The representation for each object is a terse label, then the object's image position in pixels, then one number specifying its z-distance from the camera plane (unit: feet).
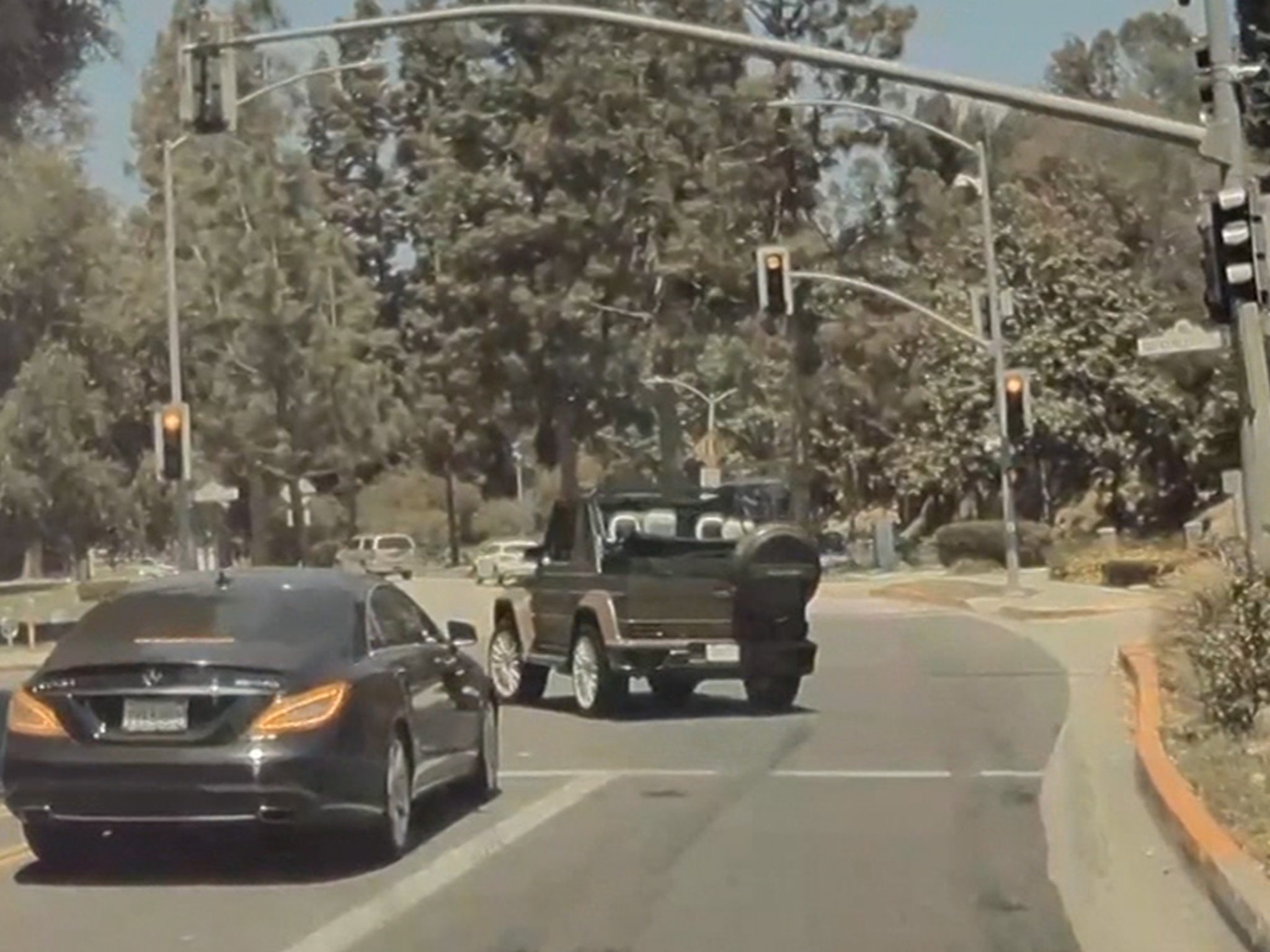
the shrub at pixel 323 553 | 250.37
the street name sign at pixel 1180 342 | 70.49
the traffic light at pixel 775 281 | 125.90
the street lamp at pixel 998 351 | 145.89
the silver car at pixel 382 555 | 255.50
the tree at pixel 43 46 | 76.02
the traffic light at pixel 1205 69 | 65.46
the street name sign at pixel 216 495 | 143.95
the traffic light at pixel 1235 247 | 65.05
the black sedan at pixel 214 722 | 38.73
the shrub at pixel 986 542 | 206.39
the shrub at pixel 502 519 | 347.15
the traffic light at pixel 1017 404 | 145.89
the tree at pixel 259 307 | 213.25
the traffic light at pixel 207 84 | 74.43
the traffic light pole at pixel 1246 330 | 63.00
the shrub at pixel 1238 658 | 50.72
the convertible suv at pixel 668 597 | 70.95
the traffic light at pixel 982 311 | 156.66
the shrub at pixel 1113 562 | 161.79
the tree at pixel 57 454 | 170.60
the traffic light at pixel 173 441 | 123.24
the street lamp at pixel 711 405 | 238.68
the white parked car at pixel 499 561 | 231.91
